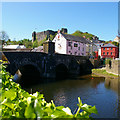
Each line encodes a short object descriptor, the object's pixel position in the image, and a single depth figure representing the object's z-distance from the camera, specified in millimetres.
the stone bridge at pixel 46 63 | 22578
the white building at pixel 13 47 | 53738
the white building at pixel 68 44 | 42150
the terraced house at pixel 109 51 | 55125
